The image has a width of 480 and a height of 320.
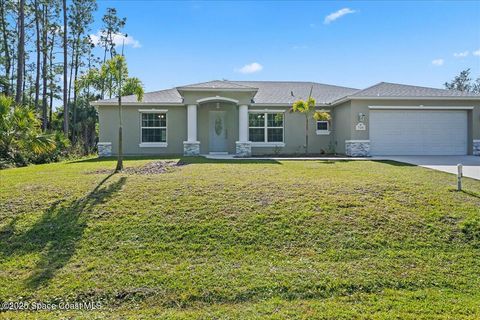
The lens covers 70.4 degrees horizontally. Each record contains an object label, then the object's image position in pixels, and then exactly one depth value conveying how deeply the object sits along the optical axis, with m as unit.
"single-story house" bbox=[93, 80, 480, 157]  17.88
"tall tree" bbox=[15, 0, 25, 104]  18.44
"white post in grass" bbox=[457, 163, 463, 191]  8.56
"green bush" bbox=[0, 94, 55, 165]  10.64
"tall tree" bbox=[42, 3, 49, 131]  27.06
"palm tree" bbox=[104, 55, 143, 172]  10.72
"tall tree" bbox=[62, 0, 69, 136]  26.64
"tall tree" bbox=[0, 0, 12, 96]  25.17
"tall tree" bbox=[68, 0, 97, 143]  29.80
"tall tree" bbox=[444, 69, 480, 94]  49.84
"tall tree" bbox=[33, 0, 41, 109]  25.47
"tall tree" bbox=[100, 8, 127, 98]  34.72
